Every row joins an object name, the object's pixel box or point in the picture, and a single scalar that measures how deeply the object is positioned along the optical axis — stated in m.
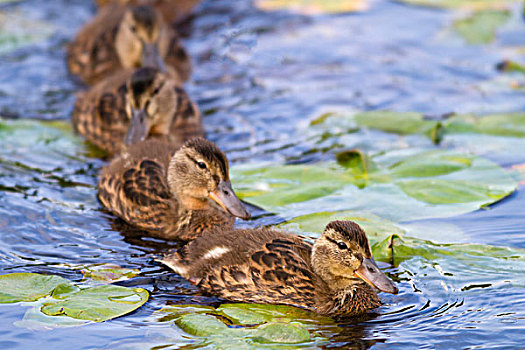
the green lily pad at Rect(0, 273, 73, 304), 10.02
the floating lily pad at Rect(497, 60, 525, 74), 19.70
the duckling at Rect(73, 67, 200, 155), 15.34
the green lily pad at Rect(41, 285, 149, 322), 9.59
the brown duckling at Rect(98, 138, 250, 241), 12.38
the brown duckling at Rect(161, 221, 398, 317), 10.09
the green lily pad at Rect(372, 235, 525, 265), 11.08
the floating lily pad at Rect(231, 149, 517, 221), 12.55
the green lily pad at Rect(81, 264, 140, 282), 10.82
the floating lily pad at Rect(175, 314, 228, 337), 9.27
